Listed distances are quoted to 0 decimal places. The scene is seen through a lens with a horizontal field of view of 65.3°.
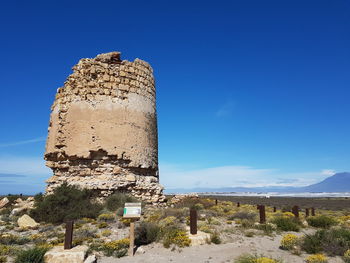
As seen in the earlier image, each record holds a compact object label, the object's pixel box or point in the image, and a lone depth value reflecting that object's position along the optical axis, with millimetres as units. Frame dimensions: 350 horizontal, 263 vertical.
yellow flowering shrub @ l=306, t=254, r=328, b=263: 5973
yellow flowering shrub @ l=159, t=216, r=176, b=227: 9791
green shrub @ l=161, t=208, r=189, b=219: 11623
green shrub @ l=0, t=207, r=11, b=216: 13137
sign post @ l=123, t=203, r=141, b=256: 7484
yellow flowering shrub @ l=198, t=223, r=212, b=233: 9133
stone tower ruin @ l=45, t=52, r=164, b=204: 13422
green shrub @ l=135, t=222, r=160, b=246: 8242
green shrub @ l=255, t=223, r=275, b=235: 9609
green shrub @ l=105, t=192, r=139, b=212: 12233
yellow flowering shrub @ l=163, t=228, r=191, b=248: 7684
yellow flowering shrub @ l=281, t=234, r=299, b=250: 7340
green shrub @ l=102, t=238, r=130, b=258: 6988
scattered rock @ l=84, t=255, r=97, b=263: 6152
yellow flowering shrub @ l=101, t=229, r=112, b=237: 8812
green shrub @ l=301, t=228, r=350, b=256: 6781
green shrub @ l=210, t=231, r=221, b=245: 8048
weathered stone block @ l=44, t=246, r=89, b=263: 6188
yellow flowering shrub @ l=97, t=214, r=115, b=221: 10875
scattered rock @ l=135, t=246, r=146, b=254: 7258
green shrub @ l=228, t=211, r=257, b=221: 12461
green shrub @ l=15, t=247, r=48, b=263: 6086
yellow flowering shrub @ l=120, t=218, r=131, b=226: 10288
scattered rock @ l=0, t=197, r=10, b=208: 15969
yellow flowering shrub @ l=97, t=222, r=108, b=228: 9872
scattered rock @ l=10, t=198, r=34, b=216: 12383
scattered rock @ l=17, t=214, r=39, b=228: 10227
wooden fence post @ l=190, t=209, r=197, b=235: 8266
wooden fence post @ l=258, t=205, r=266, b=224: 10890
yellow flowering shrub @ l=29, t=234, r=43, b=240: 8458
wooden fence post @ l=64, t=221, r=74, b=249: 6762
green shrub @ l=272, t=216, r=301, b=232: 10323
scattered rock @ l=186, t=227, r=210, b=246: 7866
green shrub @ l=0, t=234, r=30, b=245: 7969
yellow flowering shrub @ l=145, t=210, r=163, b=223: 10766
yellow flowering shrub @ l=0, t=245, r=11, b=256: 6864
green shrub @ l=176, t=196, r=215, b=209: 16048
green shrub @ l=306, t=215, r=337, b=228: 11461
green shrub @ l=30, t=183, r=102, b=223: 11047
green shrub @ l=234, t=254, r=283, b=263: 5539
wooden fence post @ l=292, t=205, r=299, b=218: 12341
